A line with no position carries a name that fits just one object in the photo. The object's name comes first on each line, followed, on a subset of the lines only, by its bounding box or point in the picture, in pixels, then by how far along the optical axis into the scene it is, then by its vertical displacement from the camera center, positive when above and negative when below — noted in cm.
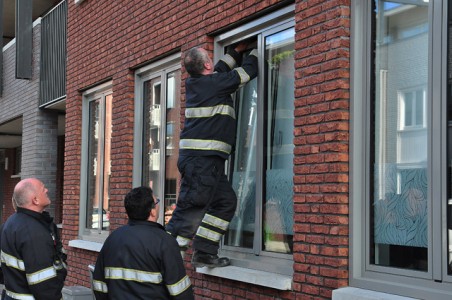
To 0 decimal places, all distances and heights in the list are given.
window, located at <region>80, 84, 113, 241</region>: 995 +14
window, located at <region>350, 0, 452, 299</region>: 465 +18
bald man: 498 -57
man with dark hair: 444 -54
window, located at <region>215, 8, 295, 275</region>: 611 +15
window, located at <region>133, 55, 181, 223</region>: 811 +51
